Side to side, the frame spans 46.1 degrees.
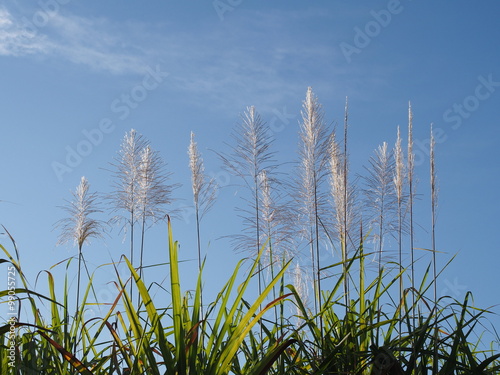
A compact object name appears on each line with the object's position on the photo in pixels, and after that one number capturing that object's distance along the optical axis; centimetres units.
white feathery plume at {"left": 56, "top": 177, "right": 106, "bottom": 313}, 440
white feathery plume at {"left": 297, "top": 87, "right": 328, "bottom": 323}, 387
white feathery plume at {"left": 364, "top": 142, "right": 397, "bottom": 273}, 501
